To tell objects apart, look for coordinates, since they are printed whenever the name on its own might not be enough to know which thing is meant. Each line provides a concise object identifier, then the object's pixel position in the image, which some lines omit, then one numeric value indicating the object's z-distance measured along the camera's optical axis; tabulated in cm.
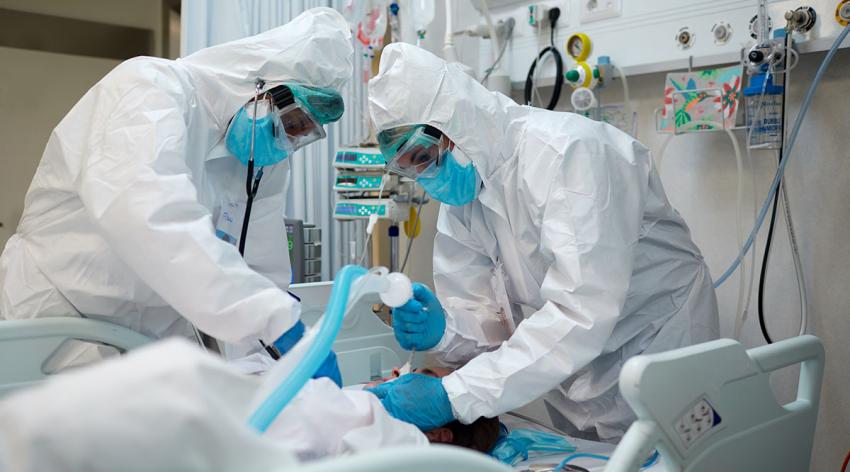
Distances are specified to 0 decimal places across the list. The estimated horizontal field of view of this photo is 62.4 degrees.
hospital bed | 106
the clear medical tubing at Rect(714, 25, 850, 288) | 188
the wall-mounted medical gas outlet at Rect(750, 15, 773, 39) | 204
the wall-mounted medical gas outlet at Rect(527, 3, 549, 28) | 256
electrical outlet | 238
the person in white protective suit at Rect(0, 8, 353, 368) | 131
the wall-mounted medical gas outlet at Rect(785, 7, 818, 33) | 196
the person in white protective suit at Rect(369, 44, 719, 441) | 152
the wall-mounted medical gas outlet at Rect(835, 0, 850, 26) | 189
